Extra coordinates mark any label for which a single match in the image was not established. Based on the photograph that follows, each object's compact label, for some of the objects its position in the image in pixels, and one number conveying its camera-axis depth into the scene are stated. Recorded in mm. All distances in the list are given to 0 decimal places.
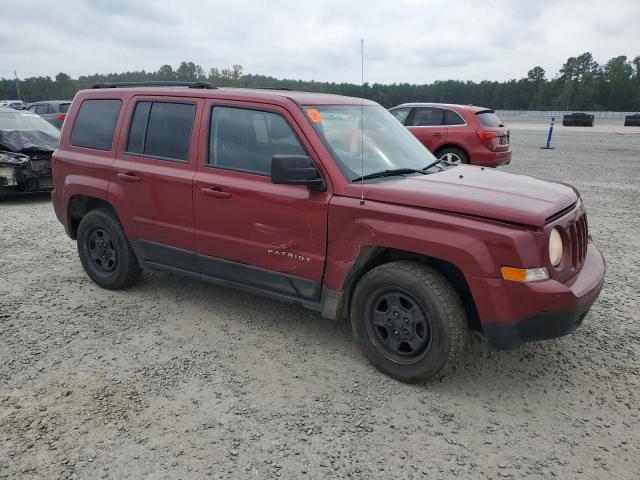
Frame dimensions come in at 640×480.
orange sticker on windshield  3539
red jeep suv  2842
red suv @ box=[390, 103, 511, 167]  10516
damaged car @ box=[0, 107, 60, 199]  8547
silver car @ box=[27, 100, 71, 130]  19219
